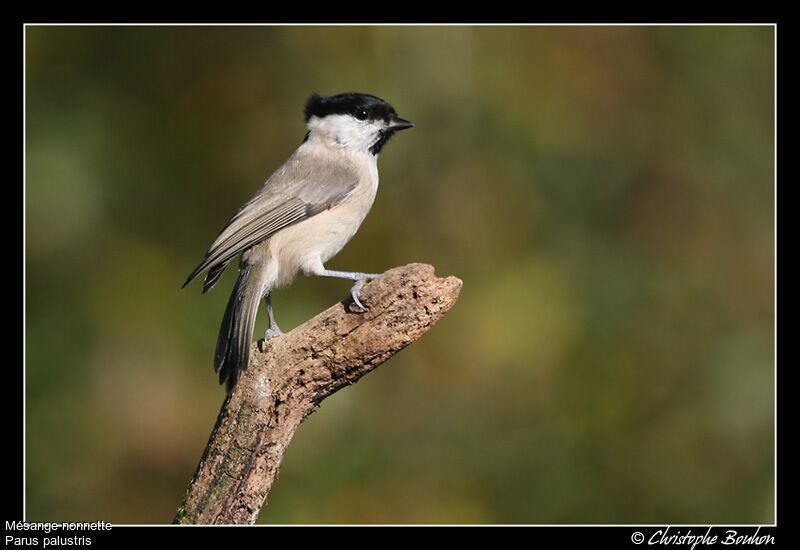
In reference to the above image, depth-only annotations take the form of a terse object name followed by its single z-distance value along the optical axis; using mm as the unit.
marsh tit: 6970
